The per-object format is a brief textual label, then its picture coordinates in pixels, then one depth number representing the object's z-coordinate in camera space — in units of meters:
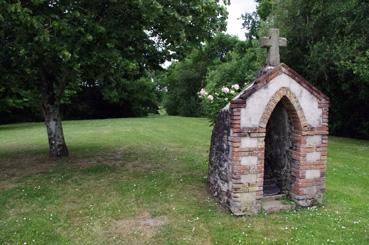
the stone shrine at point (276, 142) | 7.69
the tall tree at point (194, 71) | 50.59
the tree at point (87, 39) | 9.24
